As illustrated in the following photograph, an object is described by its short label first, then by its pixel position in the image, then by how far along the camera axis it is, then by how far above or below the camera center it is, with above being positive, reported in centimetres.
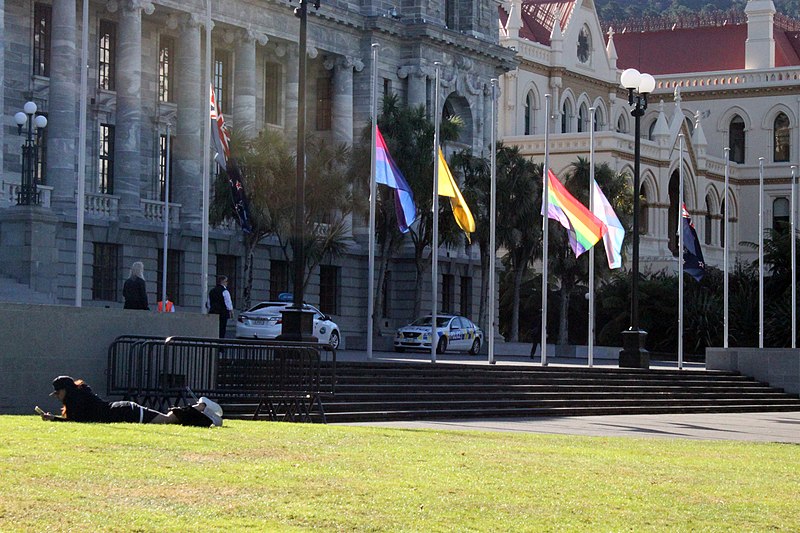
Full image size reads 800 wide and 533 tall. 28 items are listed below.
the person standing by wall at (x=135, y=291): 2955 +46
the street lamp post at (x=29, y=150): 4094 +414
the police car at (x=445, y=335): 5775 -42
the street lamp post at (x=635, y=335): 4322 -22
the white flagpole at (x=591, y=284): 4362 +109
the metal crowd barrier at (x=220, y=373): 2508 -85
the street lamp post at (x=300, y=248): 3109 +135
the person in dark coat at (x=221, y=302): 3341 +33
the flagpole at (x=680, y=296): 4741 +91
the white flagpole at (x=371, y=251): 3834 +166
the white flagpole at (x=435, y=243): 3953 +192
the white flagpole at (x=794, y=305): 5135 +76
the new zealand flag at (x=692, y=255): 4791 +209
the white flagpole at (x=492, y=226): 4169 +250
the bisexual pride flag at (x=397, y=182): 3847 +324
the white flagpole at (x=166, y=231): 5031 +275
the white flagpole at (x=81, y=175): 2892 +259
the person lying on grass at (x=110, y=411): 2038 -116
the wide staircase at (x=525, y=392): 3089 -145
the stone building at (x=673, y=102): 9188 +1450
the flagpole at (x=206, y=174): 3119 +295
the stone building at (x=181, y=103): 5250 +771
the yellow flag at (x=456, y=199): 3947 +297
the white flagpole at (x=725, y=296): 4975 +99
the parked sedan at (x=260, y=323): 4816 -10
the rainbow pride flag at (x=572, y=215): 4153 +276
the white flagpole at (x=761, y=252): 5028 +246
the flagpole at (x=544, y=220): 4188 +265
